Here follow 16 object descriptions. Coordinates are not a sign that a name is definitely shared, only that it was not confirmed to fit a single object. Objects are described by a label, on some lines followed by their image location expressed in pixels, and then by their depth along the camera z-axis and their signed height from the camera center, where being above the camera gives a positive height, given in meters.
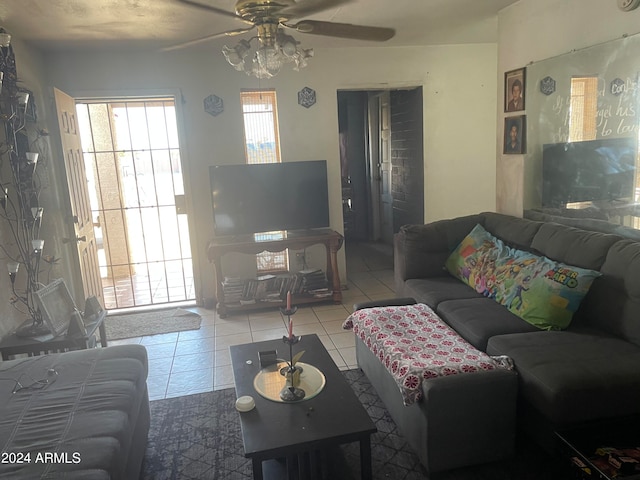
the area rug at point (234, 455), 2.05 -1.39
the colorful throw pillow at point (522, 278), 2.38 -0.76
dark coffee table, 1.69 -1.00
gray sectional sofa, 1.91 -0.94
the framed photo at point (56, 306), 2.65 -0.78
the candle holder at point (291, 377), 1.97 -0.97
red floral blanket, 2.04 -0.95
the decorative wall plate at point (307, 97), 4.45 +0.61
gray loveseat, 1.53 -0.92
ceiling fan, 1.94 +0.62
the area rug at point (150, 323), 3.97 -1.36
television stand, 4.11 -0.75
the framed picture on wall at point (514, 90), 3.38 +0.43
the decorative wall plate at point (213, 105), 4.29 +0.56
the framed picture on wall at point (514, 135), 3.38 +0.10
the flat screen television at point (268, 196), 4.26 -0.30
